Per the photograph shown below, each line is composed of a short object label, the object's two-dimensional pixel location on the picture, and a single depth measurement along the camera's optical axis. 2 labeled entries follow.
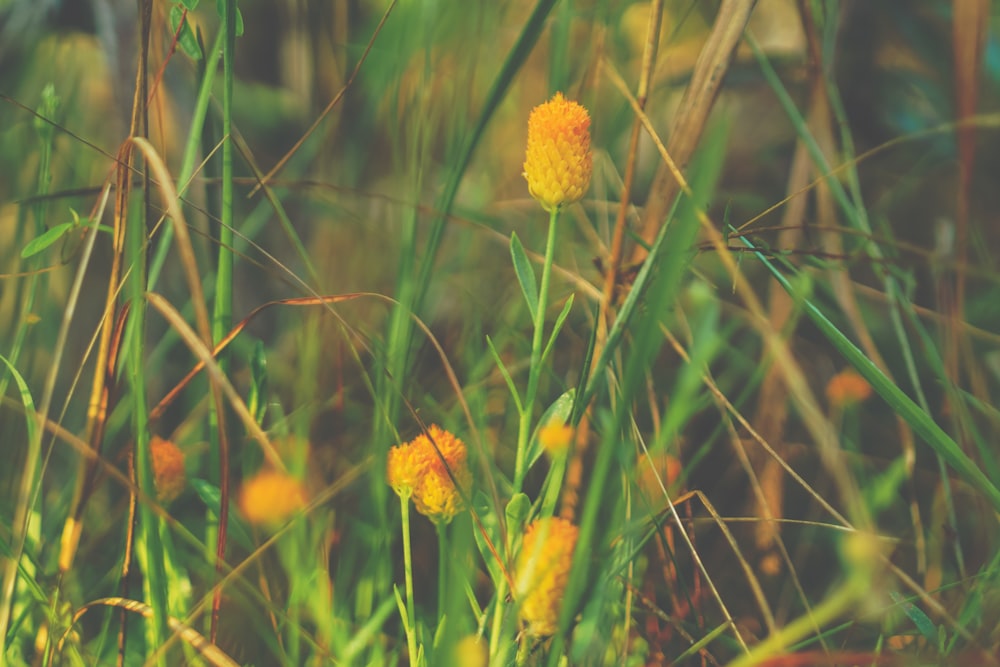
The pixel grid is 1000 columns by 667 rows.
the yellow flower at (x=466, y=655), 0.74
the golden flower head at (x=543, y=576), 0.77
